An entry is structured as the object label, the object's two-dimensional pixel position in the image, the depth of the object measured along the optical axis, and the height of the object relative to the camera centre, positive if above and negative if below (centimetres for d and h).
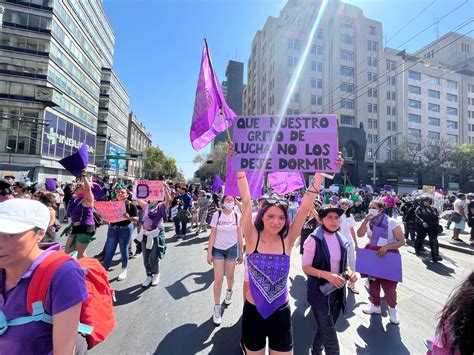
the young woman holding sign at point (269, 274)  220 -76
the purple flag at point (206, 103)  338 +112
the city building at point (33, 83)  3152 +1217
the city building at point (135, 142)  8246 +1502
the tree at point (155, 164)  8025 +681
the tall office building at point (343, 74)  4738 +2246
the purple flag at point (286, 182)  603 +20
